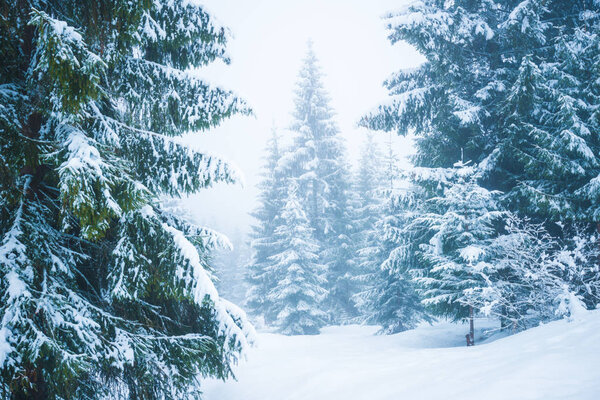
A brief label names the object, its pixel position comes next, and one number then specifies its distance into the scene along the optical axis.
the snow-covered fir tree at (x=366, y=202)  21.83
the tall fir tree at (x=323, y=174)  23.78
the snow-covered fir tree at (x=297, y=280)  20.22
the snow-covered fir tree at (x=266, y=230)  23.94
